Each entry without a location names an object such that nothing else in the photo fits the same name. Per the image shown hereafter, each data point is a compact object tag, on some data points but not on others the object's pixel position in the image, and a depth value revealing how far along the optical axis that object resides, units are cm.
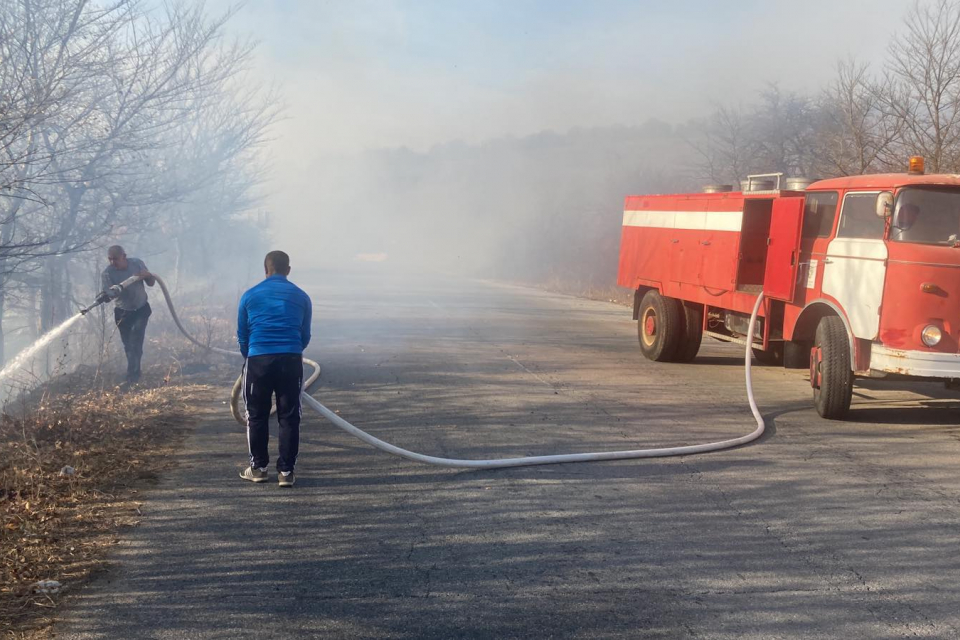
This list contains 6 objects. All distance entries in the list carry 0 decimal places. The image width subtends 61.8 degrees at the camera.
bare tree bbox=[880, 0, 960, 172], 1466
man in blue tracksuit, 583
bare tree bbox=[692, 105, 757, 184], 2891
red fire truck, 750
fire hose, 629
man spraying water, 987
